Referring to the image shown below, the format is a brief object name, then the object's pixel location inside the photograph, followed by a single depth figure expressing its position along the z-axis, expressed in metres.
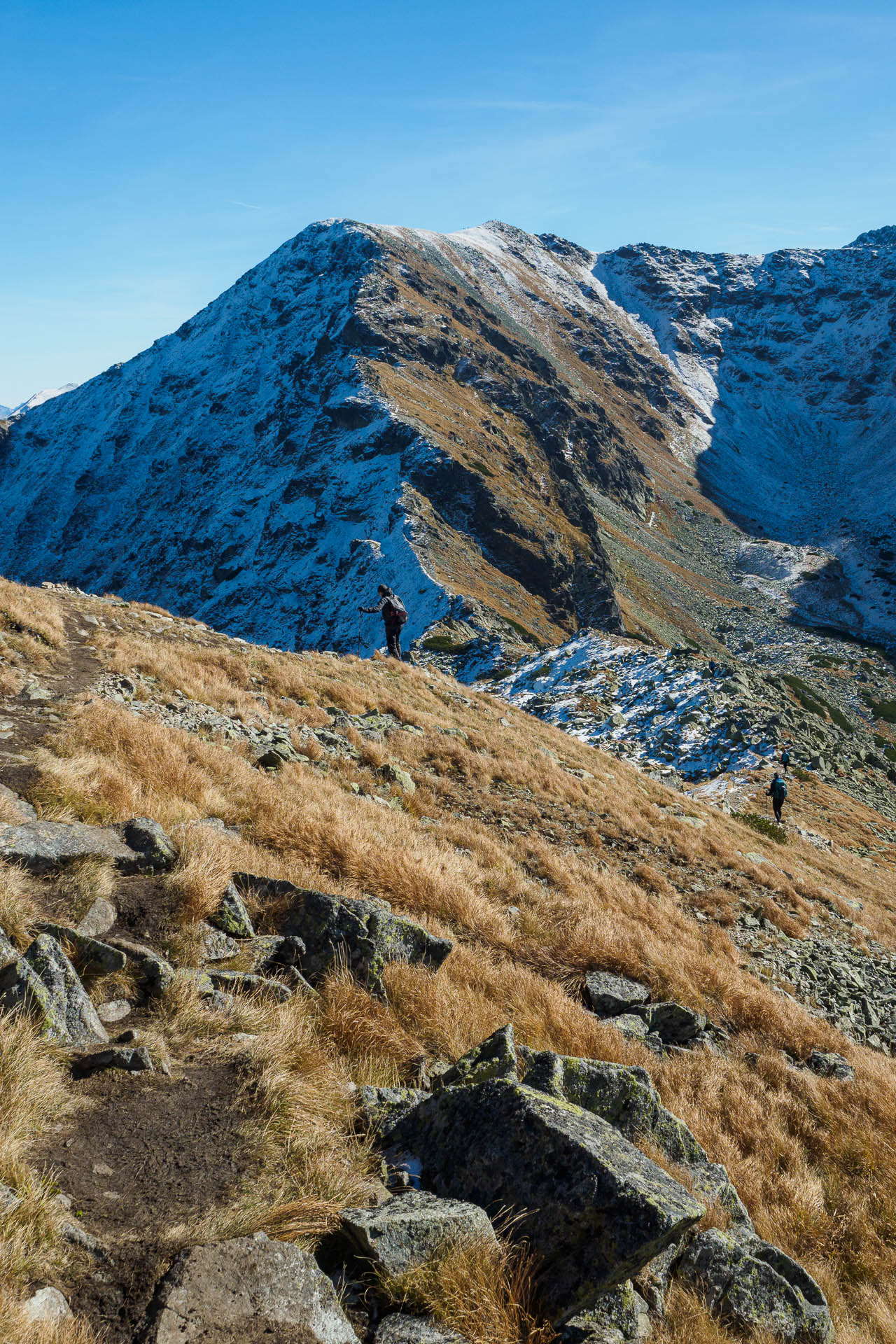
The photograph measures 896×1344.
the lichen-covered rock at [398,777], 12.66
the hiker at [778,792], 24.58
